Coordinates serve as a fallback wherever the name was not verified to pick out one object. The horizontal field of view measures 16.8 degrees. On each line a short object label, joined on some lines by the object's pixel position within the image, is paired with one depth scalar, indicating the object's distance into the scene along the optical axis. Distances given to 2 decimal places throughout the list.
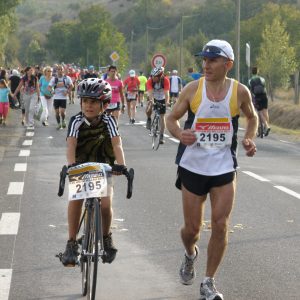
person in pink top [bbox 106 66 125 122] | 21.70
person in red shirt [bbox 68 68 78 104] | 44.94
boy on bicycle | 6.73
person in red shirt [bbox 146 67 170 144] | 20.58
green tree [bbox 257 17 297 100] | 56.66
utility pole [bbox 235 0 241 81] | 33.64
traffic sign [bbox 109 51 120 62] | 57.28
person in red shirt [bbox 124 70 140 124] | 28.95
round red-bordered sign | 40.78
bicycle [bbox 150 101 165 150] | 20.38
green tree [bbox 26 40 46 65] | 155.75
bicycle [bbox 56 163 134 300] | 6.33
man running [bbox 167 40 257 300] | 6.71
